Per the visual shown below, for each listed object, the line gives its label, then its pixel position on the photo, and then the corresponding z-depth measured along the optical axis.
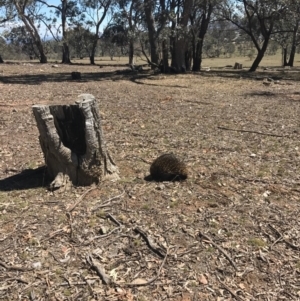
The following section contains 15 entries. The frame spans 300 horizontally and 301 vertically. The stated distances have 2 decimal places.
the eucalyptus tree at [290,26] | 20.75
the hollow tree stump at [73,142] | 4.77
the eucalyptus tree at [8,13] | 33.27
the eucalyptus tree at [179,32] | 18.41
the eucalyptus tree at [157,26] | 18.42
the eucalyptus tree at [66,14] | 37.47
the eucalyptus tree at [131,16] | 19.73
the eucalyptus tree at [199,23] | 22.19
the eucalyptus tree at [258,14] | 21.41
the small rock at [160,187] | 5.07
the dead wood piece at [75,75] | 18.89
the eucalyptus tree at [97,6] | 38.62
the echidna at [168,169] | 5.21
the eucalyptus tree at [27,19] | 33.10
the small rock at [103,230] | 4.08
